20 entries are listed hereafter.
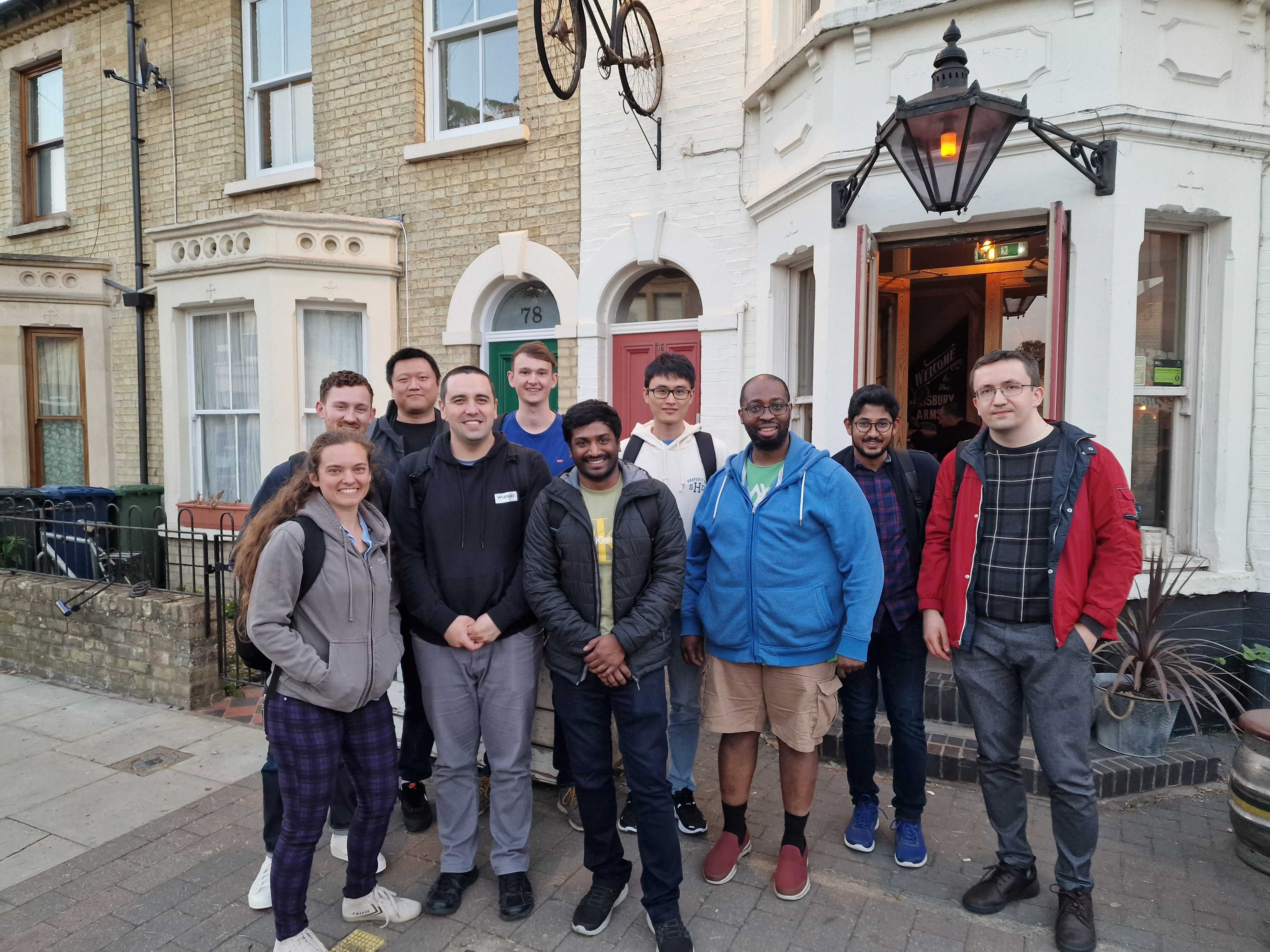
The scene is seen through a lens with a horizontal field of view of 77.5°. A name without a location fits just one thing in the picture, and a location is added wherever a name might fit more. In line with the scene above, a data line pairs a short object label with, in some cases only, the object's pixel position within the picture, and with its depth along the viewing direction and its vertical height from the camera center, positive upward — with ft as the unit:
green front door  24.40 +1.84
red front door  21.83 +1.83
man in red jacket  9.09 -2.02
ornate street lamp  12.21 +4.81
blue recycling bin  21.66 -3.04
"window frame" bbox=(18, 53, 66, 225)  33.06 +11.79
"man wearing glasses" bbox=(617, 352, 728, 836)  11.27 -0.53
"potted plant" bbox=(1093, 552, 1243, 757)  13.43 -4.40
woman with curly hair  8.50 -2.40
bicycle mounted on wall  16.40 +9.24
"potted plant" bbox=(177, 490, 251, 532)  26.50 -2.84
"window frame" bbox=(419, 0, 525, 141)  23.43 +11.36
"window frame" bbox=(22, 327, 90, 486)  31.48 +0.95
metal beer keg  10.67 -4.97
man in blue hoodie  9.68 -2.11
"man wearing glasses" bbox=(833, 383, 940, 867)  10.78 -2.70
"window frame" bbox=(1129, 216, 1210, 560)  15.66 +0.65
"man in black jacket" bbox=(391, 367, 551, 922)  9.83 -2.35
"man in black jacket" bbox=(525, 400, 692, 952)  9.14 -2.31
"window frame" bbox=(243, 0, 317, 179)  27.76 +11.45
